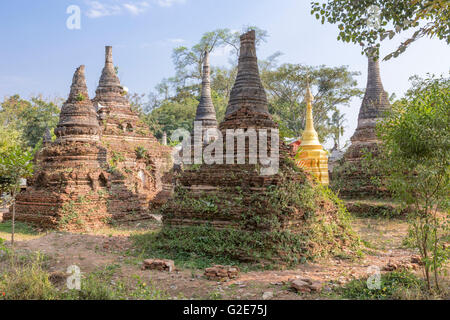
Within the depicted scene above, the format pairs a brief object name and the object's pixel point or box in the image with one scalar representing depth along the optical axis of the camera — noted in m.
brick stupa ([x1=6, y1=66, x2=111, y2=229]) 13.18
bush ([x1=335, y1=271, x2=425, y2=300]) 5.89
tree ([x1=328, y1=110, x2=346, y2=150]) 34.83
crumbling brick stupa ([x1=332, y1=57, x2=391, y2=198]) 18.27
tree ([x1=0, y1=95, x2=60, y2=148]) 33.09
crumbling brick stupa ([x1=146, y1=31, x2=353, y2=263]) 8.48
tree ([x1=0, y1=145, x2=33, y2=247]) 8.58
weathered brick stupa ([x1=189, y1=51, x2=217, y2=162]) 21.22
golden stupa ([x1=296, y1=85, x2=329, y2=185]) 17.31
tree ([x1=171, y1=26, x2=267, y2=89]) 43.88
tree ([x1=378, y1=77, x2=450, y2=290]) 5.95
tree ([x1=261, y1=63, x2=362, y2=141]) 32.25
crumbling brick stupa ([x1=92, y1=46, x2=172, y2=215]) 16.02
